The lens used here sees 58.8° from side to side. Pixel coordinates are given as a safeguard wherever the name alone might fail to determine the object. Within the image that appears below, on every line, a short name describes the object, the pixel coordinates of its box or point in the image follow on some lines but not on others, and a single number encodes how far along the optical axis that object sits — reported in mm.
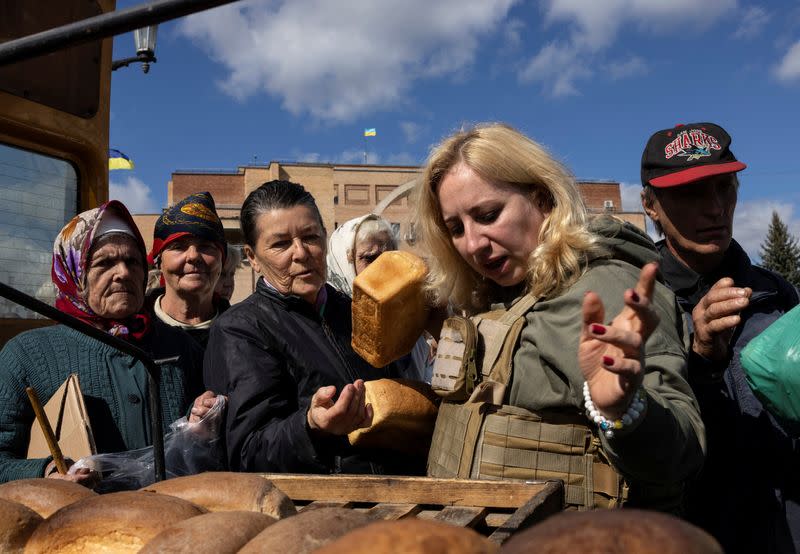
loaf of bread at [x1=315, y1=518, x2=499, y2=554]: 724
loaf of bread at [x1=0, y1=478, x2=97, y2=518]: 1188
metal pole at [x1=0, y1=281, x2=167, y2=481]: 1305
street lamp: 6357
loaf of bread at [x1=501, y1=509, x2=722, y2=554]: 627
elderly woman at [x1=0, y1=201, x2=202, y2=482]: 2803
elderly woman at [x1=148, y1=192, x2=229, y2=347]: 3990
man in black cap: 2512
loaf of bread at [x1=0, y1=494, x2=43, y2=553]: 1035
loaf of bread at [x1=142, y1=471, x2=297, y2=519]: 1150
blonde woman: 1529
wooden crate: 1370
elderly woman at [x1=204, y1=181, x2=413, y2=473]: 2336
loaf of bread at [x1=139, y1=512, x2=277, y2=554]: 897
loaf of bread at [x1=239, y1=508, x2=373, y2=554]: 878
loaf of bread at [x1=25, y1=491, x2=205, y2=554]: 1017
